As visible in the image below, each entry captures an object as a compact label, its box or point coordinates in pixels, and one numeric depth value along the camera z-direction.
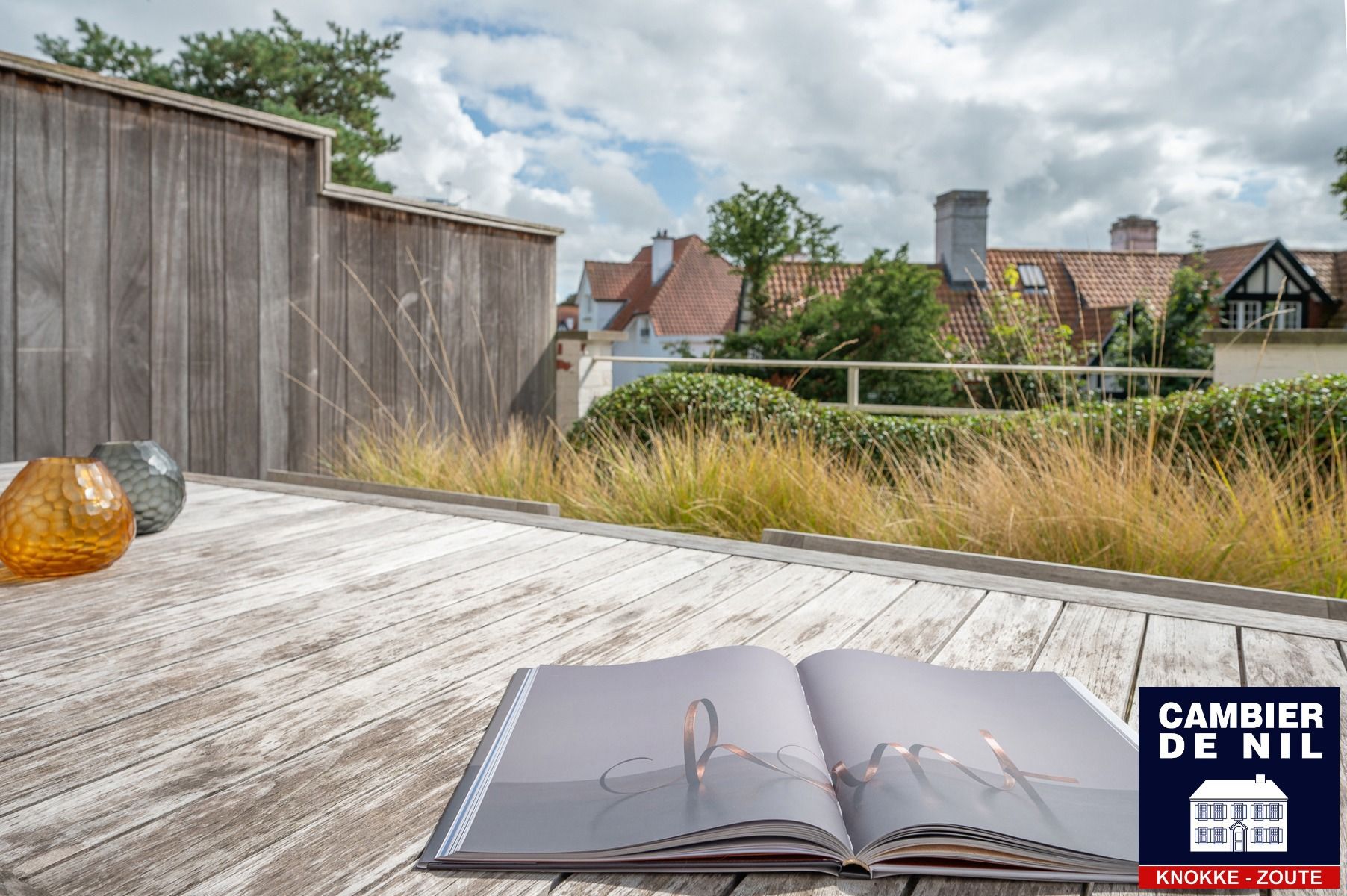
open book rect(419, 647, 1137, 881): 0.50
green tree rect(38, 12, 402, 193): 13.38
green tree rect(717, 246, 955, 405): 10.84
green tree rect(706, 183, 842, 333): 13.88
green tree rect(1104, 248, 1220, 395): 10.78
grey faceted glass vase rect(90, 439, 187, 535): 1.42
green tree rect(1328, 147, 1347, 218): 12.75
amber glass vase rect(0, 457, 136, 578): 1.13
